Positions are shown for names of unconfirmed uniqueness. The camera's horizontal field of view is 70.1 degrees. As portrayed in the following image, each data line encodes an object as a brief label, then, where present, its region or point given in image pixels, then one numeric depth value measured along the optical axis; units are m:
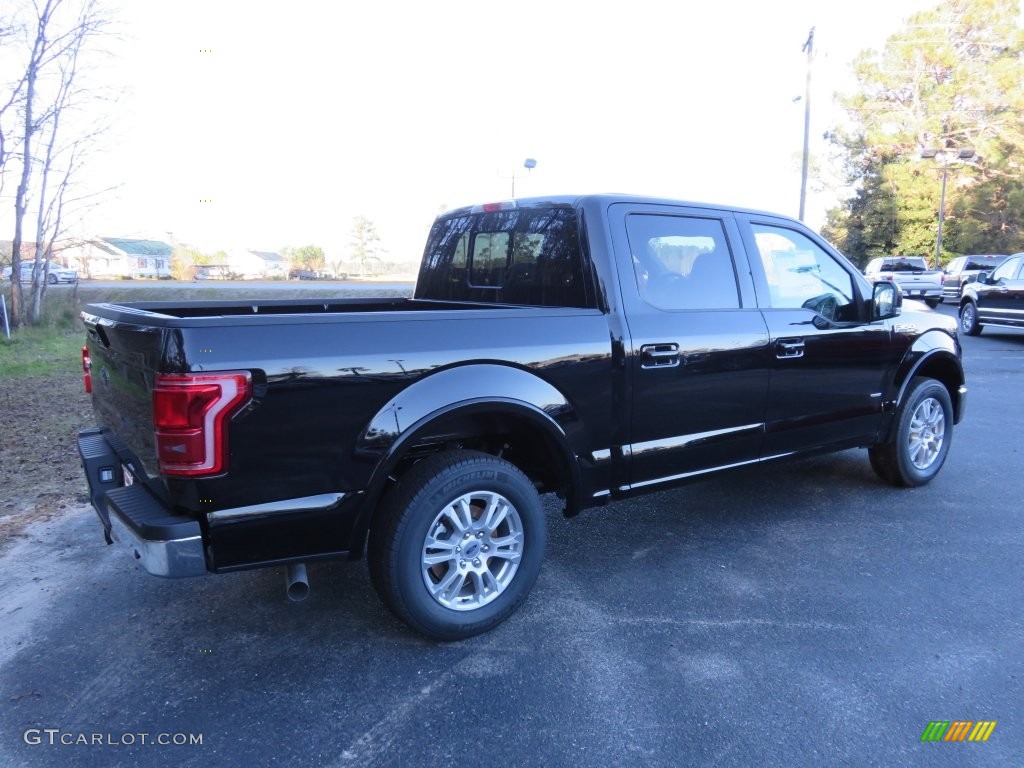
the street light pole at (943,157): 33.53
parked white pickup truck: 22.30
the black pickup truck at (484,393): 2.58
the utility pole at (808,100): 24.52
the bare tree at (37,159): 12.58
